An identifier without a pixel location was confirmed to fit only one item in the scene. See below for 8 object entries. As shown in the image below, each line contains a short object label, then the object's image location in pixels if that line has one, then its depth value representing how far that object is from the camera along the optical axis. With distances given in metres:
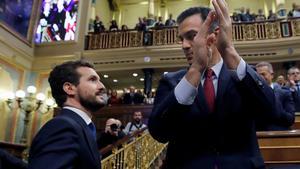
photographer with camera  4.43
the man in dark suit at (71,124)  1.44
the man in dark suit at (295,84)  4.12
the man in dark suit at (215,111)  1.06
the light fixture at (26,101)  9.50
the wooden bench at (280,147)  2.68
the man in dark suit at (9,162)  1.98
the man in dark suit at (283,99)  2.81
